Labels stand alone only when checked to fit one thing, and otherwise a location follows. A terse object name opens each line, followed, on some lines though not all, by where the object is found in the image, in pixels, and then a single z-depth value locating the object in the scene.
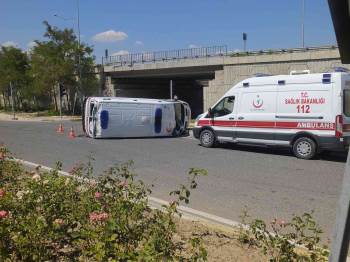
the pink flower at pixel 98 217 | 3.62
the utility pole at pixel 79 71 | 47.66
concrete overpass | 29.64
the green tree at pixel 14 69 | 55.09
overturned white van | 20.02
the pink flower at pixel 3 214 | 3.51
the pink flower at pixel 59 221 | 3.78
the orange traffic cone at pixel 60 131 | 24.16
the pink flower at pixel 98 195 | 4.53
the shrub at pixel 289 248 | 3.55
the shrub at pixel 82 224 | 3.36
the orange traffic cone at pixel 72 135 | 20.82
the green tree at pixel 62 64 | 46.44
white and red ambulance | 12.62
